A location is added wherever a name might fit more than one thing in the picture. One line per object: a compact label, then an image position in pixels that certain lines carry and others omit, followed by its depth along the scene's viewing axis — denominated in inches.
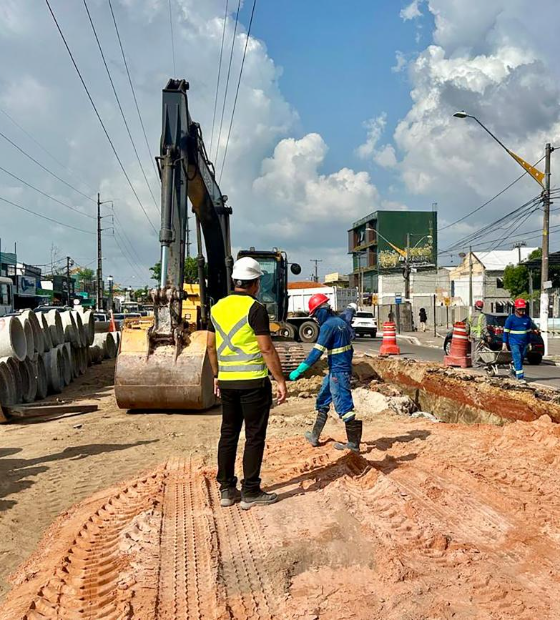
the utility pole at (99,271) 1926.7
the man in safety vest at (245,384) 179.6
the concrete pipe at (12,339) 378.3
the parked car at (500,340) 702.5
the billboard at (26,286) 1998.9
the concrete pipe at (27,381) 412.2
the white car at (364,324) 1346.0
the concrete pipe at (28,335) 416.3
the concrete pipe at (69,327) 549.0
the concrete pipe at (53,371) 469.4
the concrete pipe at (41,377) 442.9
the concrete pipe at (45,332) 470.6
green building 3095.5
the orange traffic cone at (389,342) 738.2
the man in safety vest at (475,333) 590.3
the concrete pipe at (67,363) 523.5
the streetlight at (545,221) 773.3
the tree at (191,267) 1888.5
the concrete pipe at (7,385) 365.1
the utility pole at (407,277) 1652.3
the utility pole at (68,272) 2471.7
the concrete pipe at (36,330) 433.4
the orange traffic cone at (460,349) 578.2
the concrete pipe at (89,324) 647.8
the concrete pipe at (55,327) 501.0
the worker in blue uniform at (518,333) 474.6
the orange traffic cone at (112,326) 907.5
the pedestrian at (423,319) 1635.1
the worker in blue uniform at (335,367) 248.2
